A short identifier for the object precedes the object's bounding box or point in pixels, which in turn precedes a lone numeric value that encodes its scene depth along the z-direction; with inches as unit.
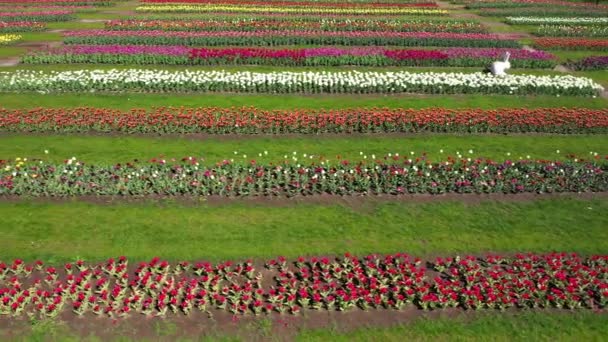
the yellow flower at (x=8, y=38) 1226.0
